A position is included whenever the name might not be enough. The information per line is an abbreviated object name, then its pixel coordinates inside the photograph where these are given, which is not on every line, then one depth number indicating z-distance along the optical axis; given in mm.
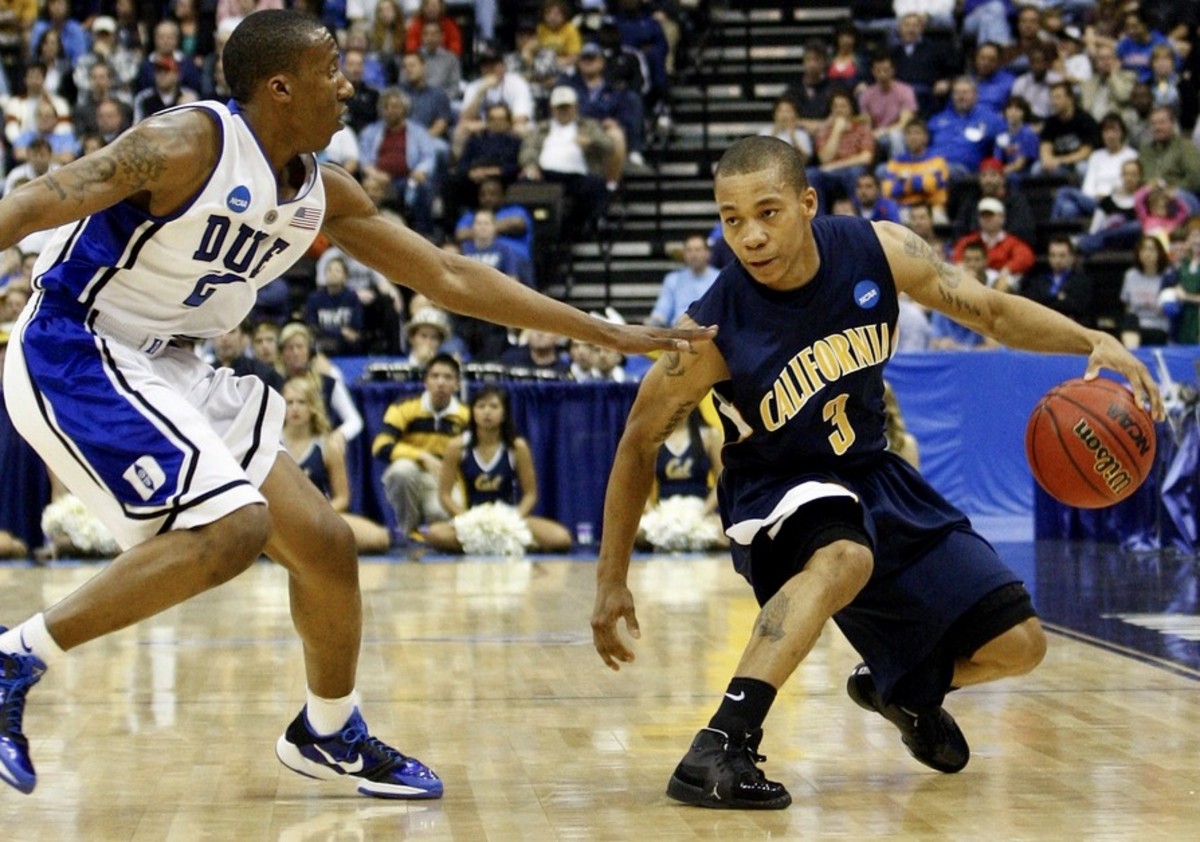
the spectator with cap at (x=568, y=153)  15602
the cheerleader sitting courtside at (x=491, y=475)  11500
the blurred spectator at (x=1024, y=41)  16453
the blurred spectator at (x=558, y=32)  17047
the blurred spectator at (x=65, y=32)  17953
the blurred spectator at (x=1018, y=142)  15461
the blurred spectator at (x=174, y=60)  16983
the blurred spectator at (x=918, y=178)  14969
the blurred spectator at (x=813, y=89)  16250
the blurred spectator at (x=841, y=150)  15133
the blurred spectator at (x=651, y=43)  17094
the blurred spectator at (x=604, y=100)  16016
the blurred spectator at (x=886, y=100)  16047
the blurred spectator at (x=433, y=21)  17141
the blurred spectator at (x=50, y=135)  16250
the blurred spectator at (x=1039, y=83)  16016
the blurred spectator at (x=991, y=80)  16125
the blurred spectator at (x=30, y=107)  16812
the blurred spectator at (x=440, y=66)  16859
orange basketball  4883
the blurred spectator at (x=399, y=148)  15617
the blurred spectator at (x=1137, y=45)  16125
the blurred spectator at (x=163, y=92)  16453
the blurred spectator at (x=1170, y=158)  14875
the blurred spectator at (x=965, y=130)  15539
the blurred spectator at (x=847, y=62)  16547
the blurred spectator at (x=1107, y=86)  15781
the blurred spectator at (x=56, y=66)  17469
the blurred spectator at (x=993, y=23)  16775
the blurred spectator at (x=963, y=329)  13359
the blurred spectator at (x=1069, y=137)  15445
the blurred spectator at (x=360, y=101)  16375
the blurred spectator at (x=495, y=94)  16172
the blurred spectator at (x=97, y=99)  16297
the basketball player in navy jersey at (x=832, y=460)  4363
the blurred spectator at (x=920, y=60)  16500
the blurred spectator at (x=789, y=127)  15492
